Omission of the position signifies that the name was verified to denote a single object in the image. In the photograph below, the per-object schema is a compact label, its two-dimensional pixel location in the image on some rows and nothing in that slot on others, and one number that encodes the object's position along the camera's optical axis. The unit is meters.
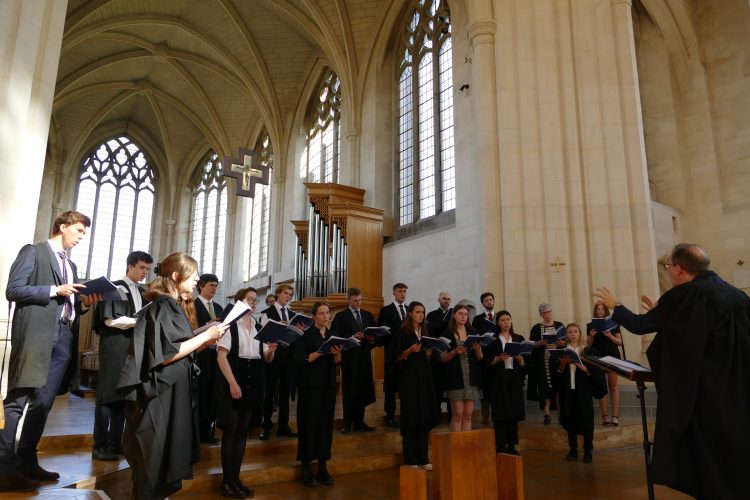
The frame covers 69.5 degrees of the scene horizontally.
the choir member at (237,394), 3.91
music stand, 3.43
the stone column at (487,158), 8.52
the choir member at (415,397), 4.84
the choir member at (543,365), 6.86
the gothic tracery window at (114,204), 21.50
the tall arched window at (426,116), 11.85
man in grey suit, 3.30
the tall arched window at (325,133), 16.14
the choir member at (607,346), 6.52
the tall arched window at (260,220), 19.17
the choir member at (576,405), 5.41
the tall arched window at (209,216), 21.95
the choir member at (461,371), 5.24
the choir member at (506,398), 5.38
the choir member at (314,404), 4.50
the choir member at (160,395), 2.59
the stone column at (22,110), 4.68
